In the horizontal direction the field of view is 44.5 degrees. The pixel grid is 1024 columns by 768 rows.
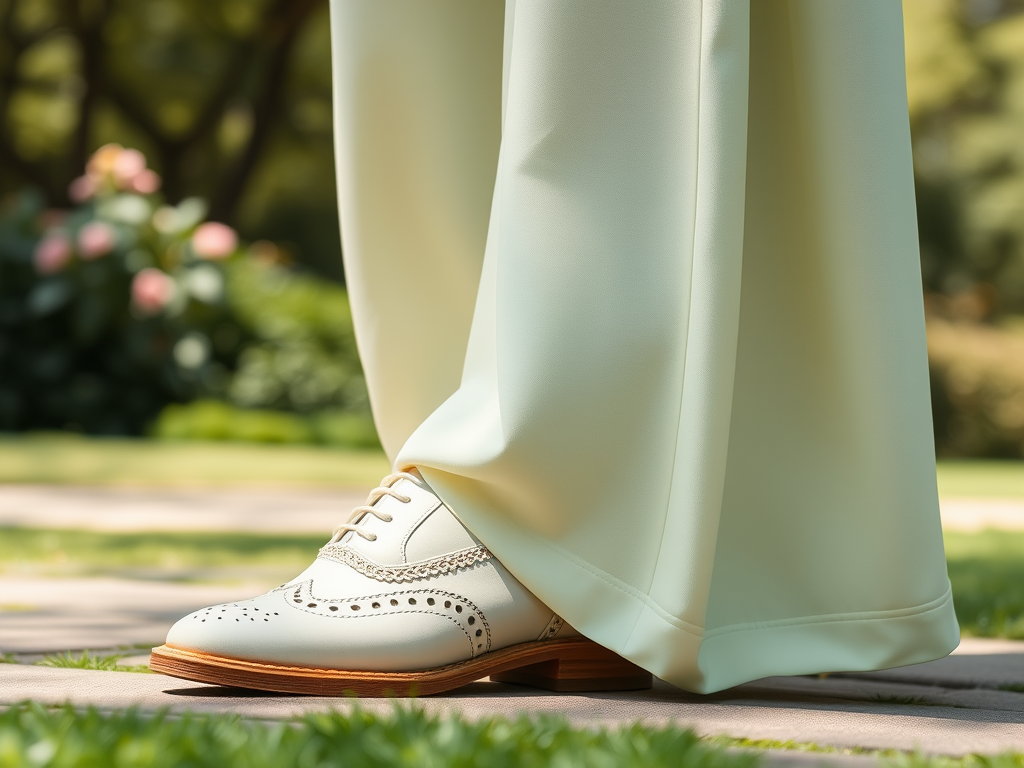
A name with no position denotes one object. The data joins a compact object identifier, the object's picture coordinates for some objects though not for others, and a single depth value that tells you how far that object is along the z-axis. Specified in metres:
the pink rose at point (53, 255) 8.44
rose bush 8.51
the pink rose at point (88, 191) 9.18
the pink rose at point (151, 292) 8.36
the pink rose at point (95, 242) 8.50
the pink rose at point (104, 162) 9.18
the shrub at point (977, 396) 14.29
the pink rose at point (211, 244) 8.94
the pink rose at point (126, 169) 9.13
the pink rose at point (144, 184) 9.12
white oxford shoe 1.36
